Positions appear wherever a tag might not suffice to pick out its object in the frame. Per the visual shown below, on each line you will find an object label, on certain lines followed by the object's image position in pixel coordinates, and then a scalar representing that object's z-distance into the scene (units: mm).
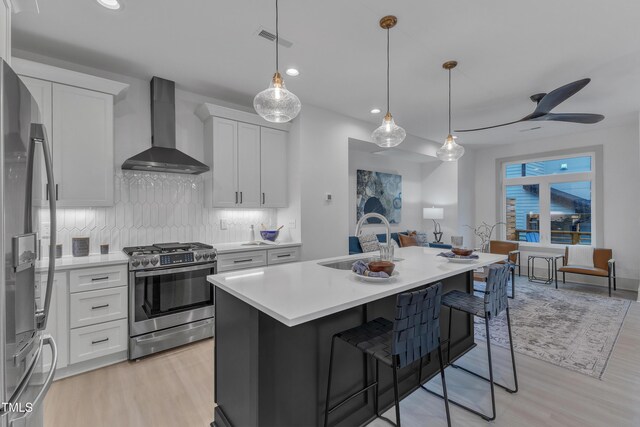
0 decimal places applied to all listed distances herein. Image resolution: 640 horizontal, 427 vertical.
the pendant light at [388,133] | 2658
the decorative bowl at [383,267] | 1820
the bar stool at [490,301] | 2012
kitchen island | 1443
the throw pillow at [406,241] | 5835
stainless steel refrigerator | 943
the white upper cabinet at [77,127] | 2492
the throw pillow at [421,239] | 6098
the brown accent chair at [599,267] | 4716
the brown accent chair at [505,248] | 5225
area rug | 2748
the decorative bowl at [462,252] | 2527
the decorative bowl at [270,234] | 3955
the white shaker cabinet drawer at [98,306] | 2449
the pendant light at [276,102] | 1905
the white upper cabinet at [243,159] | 3500
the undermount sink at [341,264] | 2382
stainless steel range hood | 3090
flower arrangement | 6723
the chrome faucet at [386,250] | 2286
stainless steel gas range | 2693
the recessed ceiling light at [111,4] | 2047
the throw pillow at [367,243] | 4773
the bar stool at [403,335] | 1436
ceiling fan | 2711
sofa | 4930
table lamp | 6363
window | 5668
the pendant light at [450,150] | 3213
